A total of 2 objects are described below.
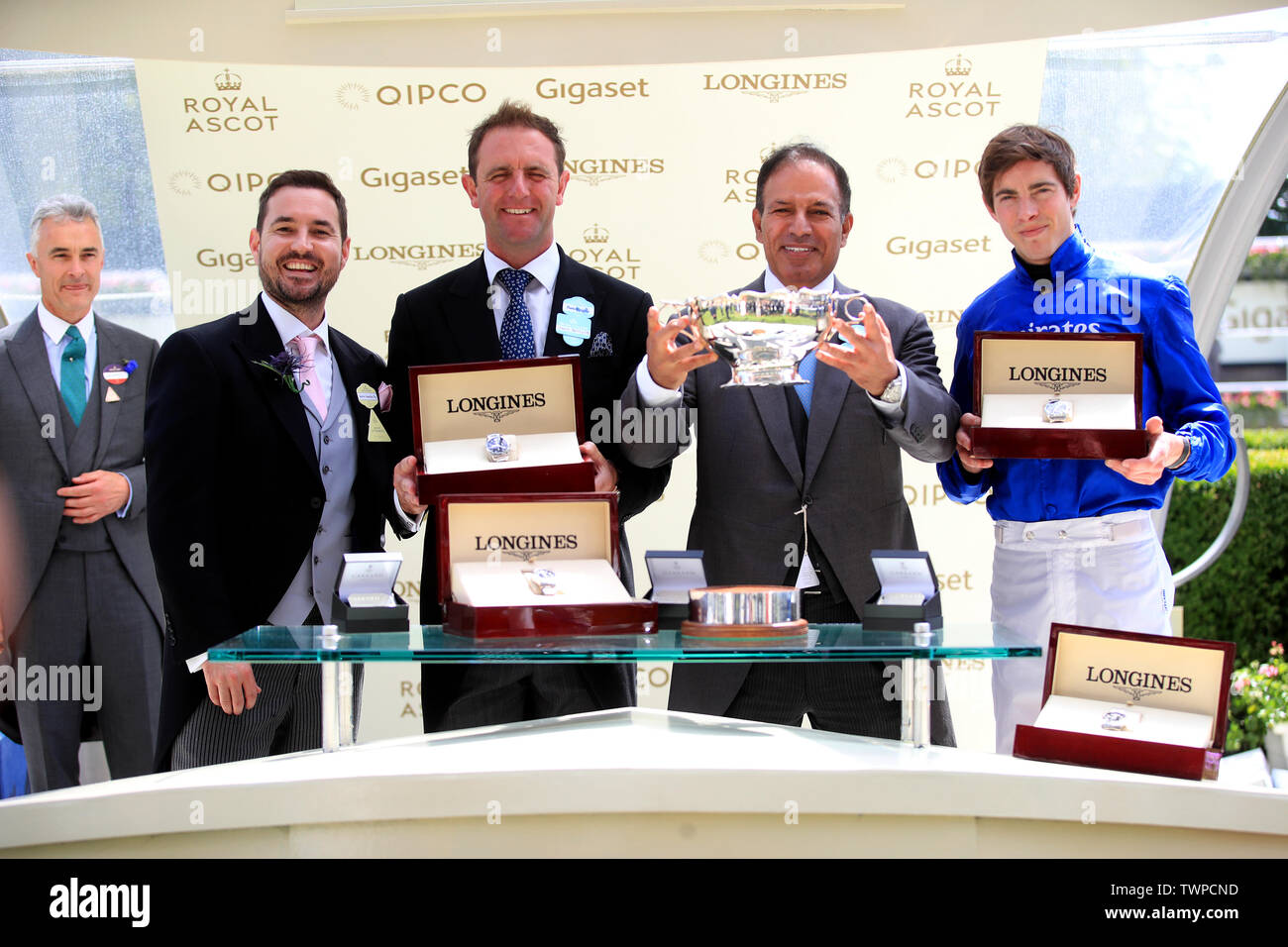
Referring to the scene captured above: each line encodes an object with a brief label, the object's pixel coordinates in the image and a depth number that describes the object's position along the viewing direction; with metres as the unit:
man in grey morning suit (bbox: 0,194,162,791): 4.43
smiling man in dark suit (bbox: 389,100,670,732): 3.48
